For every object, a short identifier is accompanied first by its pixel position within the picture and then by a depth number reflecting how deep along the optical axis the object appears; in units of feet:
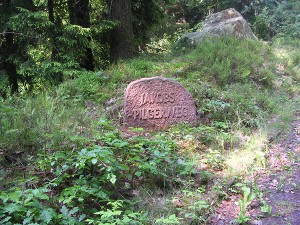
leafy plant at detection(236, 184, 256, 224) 11.41
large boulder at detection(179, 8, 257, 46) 37.04
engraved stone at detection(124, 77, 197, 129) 20.39
